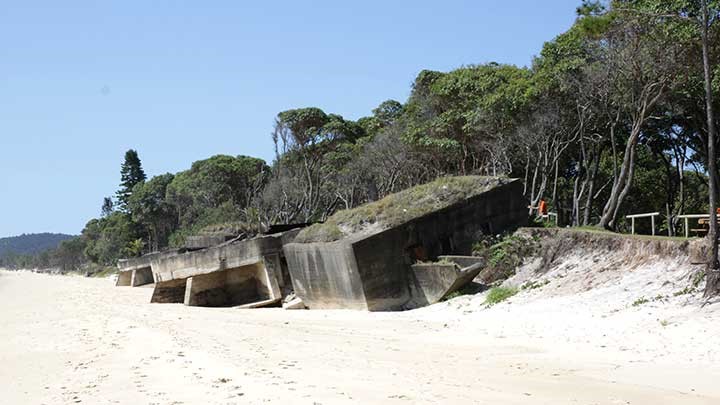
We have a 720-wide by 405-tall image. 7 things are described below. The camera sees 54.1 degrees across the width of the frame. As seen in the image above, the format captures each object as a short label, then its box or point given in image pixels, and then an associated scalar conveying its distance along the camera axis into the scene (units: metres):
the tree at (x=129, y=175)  101.44
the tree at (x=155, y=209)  83.56
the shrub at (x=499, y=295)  16.72
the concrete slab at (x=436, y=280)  18.12
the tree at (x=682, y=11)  18.73
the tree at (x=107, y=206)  134.62
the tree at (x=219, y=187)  65.19
